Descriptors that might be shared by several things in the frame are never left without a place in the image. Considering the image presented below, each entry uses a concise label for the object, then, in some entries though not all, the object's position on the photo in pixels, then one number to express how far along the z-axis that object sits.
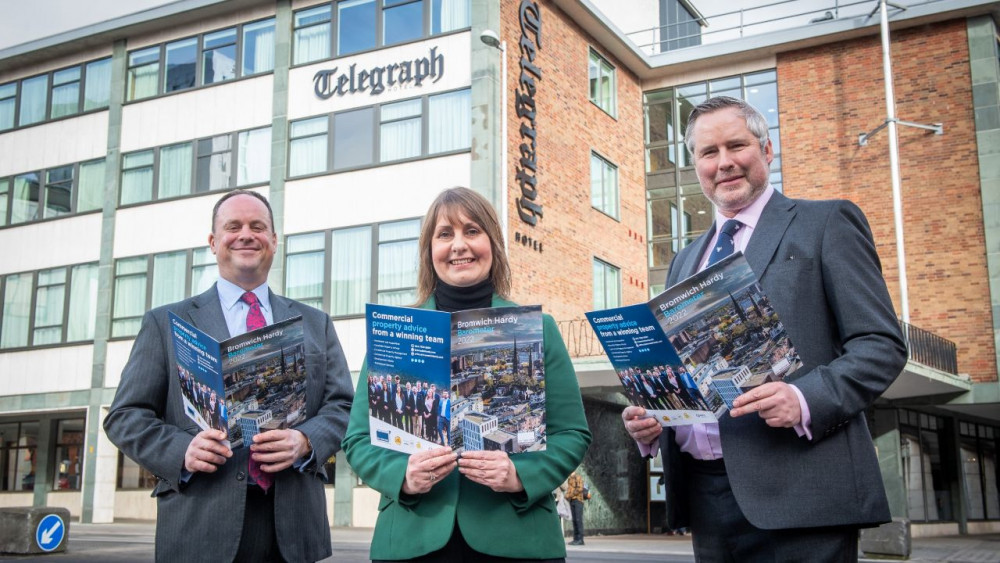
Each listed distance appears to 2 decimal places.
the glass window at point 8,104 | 30.14
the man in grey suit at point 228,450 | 3.54
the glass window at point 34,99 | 29.47
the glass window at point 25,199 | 28.95
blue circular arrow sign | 14.68
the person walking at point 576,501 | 19.80
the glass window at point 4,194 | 29.51
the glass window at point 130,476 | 27.84
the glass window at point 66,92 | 28.81
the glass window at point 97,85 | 28.20
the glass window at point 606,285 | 26.33
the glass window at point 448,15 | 22.94
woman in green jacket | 3.05
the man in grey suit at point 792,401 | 2.80
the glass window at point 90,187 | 27.73
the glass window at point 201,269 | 25.00
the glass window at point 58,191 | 28.31
